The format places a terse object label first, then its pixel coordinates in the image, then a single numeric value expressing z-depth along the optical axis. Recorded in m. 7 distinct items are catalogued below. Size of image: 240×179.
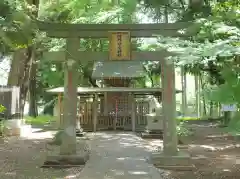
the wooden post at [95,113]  17.75
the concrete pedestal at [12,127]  14.44
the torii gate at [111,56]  8.52
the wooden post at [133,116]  17.59
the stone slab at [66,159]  8.45
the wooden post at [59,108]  17.90
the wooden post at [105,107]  18.70
